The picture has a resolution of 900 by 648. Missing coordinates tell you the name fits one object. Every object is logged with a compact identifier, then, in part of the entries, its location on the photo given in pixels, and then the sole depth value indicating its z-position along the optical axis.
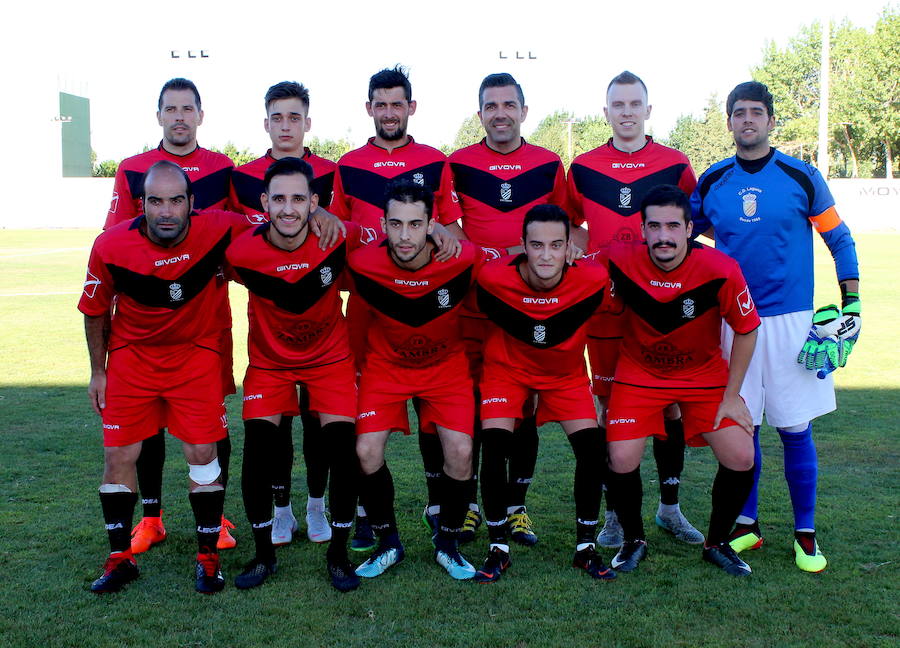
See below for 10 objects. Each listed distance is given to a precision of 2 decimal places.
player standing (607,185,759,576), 3.84
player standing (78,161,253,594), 3.75
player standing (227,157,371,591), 3.82
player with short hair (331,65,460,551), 4.49
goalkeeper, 4.05
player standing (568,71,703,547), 4.38
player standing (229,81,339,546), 4.31
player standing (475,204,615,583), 3.91
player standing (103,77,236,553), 4.30
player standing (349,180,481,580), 3.88
